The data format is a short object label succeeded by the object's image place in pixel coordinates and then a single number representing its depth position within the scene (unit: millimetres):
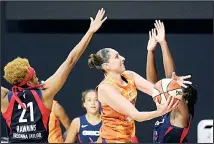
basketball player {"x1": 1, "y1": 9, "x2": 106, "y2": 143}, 8376
